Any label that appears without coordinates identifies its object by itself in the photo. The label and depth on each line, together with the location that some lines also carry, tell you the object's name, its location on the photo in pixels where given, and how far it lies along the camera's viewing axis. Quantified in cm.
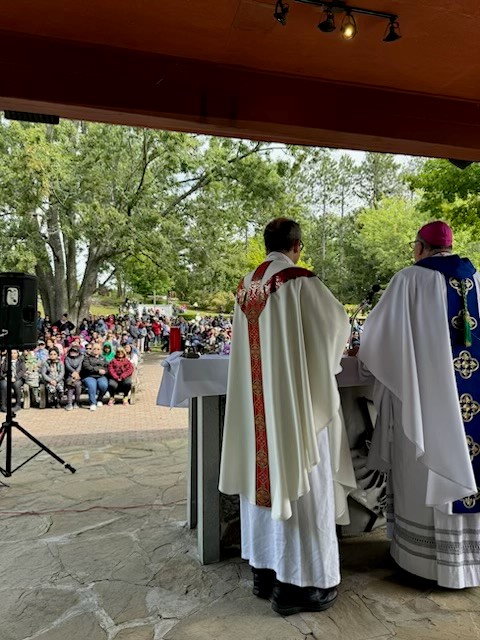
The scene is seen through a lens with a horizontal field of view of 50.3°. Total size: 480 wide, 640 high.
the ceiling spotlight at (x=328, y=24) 299
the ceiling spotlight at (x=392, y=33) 317
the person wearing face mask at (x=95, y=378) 865
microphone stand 286
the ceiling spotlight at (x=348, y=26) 313
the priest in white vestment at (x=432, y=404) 260
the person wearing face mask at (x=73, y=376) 872
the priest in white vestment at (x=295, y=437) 245
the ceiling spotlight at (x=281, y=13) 292
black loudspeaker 461
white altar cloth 287
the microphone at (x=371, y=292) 282
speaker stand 454
